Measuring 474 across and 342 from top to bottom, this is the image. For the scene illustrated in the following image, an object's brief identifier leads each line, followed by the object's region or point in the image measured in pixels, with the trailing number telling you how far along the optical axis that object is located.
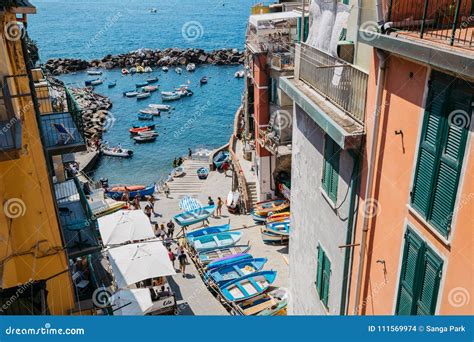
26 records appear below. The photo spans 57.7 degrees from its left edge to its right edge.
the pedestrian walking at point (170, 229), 28.03
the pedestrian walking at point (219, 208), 31.00
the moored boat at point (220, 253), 23.77
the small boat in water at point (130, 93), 80.06
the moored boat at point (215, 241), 25.12
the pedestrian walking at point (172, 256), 24.12
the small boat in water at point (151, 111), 68.06
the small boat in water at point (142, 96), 78.62
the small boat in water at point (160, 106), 70.81
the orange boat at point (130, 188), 39.06
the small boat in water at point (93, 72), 97.19
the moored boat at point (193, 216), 29.06
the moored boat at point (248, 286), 20.09
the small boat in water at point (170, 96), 76.44
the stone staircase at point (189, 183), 38.16
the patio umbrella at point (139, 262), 19.47
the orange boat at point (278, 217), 26.06
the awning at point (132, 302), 17.62
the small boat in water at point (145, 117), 67.00
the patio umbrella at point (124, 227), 22.45
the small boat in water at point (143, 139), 58.69
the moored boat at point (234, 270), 21.47
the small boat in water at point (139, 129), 60.47
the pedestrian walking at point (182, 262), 23.02
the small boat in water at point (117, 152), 53.09
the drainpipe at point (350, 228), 8.43
